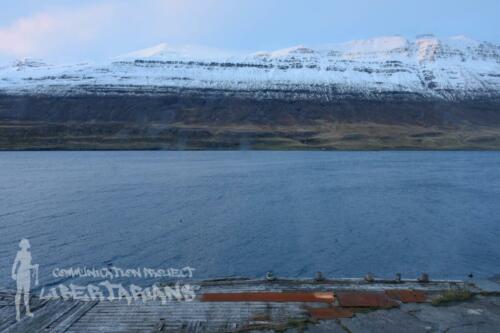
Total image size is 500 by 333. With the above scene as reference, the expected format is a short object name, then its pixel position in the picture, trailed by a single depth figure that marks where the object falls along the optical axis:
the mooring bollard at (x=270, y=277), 24.56
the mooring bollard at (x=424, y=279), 24.86
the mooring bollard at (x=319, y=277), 24.55
